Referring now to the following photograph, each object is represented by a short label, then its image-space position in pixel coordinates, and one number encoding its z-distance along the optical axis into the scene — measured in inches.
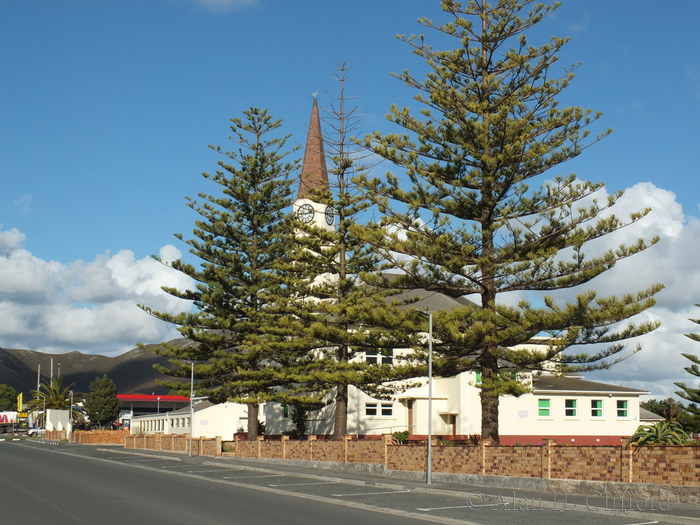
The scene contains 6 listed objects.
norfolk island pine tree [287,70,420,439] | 1320.1
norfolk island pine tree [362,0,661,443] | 997.8
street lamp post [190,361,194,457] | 1589.6
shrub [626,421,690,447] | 697.6
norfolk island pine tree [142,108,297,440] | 1660.9
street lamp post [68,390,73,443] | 3114.4
